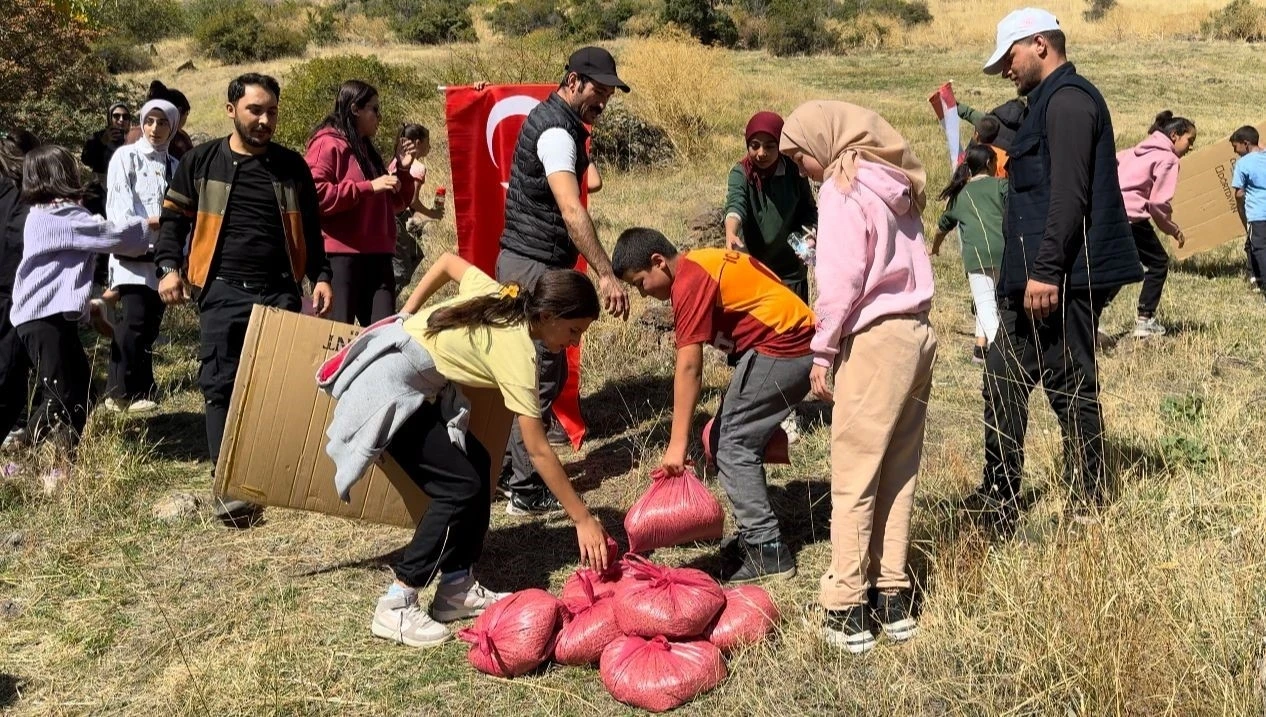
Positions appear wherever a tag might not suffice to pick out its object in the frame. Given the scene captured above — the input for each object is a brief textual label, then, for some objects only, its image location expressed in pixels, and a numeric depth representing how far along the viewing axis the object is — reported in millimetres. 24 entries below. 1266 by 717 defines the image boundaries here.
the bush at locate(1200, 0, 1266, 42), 35062
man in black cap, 4785
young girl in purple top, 5324
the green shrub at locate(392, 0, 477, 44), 38375
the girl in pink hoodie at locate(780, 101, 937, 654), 3357
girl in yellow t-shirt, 3590
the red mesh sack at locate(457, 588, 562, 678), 3504
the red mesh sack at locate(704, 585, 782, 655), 3510
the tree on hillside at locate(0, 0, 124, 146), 14898
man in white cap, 3920
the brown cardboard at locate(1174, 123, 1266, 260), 10164
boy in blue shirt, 8383
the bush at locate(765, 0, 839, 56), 37031
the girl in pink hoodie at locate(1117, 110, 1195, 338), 7863
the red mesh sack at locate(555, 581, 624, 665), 3561
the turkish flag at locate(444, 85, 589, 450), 6473
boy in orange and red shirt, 4117
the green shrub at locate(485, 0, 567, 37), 41159
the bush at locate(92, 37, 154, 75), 35906
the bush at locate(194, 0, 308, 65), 36625
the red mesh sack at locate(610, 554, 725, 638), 3422
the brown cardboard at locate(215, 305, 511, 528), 4238
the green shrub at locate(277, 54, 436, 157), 16391
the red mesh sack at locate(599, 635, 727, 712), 3301
